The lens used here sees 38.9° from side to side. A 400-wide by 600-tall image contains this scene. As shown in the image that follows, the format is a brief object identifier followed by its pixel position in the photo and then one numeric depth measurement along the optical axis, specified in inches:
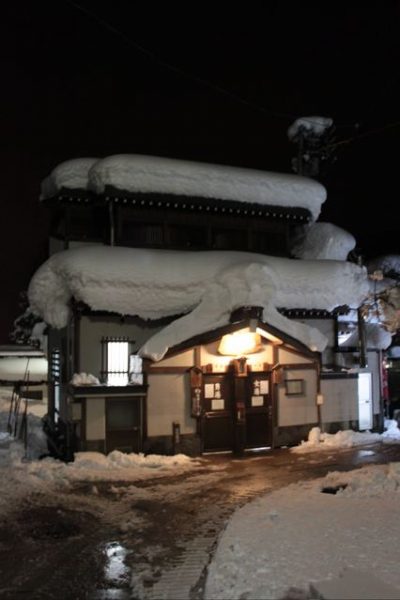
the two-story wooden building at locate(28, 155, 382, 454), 658.2
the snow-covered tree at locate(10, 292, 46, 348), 1597.8
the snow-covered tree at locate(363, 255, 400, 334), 893.2
